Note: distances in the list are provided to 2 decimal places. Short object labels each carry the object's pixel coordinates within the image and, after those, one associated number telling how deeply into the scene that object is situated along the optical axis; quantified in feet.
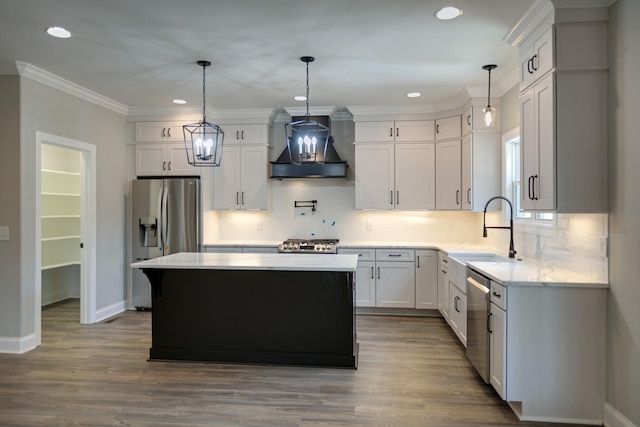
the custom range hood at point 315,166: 16.47
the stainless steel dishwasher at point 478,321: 9.41
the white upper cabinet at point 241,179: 17.62
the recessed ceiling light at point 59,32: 9.70
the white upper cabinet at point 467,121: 14.87
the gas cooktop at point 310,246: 16.06
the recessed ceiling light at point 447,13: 8.72
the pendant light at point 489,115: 11.65
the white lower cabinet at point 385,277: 16.16
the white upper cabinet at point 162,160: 17.38
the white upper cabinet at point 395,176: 16.80
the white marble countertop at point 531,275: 8.27
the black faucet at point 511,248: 11.90
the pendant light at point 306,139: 10.55
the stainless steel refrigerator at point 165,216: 16.74
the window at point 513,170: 13.67
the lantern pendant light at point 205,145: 11.28
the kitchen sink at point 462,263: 12.14
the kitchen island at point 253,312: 11.16
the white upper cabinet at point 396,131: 16.83
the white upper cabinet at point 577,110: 8.20
